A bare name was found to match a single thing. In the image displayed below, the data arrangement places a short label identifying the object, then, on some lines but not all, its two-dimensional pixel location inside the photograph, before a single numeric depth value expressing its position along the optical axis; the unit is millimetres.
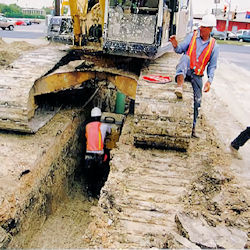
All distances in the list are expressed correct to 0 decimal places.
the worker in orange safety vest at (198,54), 4820
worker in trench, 5867
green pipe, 8070
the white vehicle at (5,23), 27880
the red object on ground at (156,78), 5062
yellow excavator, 5277
